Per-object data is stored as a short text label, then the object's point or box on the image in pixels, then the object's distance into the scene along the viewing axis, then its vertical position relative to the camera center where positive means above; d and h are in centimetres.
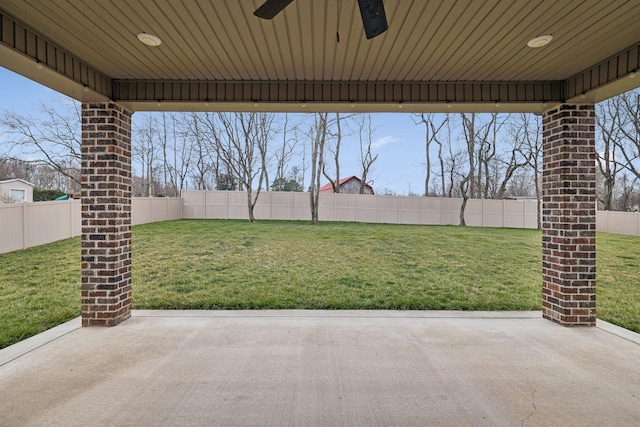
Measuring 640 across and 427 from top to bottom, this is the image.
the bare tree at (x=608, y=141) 1681 +343
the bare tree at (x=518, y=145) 1716 +327
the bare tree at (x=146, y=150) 2178 +391
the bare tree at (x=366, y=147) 2261 +418
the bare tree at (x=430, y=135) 2027 +450
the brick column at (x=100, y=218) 378 -8
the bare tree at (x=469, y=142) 1581 +355
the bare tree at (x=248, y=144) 1527 +298
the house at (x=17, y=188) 1621 +115
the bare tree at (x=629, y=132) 1634 +374
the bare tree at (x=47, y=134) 1369 +316
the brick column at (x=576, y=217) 381 -8
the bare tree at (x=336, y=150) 1867 +361
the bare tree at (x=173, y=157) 2214 +369
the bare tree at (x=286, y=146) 1755 +336
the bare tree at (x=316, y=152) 1473 +263
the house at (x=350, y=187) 3096 +216
